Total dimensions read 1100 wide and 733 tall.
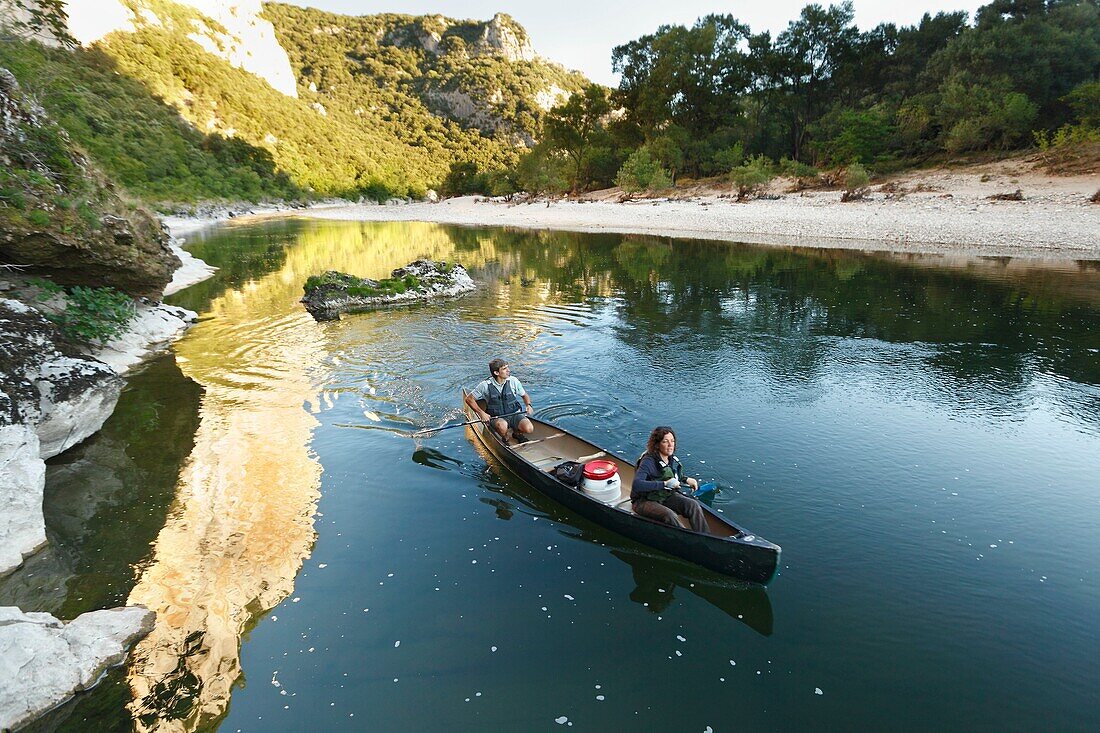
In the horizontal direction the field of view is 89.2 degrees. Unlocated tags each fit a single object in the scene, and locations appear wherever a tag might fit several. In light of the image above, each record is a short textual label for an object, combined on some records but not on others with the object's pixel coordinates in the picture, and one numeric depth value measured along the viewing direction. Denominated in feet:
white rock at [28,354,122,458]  30.99
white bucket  25.81
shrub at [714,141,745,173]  200.03
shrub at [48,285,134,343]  40.73
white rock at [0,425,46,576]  23.40
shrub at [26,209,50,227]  36.40
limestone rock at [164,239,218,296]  86.59
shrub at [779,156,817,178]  173.17
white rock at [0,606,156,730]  16.22
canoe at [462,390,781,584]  20.71
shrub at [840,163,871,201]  142.82
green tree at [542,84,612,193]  296.51
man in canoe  33.76
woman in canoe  23.11
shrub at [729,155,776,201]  174.70
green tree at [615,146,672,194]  216.10
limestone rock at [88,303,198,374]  47.62
